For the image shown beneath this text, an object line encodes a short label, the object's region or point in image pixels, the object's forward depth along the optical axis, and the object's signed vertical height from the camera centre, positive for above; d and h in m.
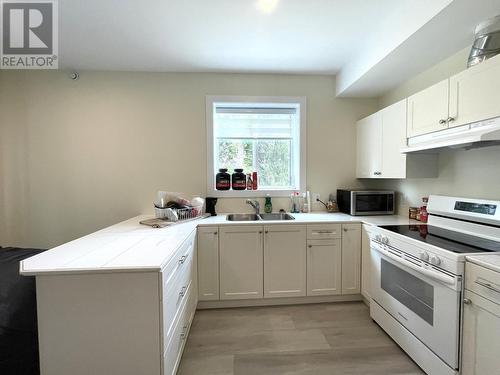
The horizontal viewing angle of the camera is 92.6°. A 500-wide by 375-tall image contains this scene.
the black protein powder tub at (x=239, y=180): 2.87 +0.03
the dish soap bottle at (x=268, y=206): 2.86 -0.28
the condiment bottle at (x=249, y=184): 2.92 -0.02
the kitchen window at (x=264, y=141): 2.91 +0.52
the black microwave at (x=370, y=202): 2.61 -0.22
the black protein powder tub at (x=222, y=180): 2.84 +0.03
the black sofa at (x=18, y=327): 1.16 -0.72
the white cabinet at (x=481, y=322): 1.14 -0.70
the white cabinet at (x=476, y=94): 1.37 +0.55
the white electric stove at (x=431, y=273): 1.35 -0.60
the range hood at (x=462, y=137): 1.32 +0.29
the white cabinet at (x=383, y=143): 2.15 +0.40
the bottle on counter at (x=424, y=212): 2.24 -0.28
